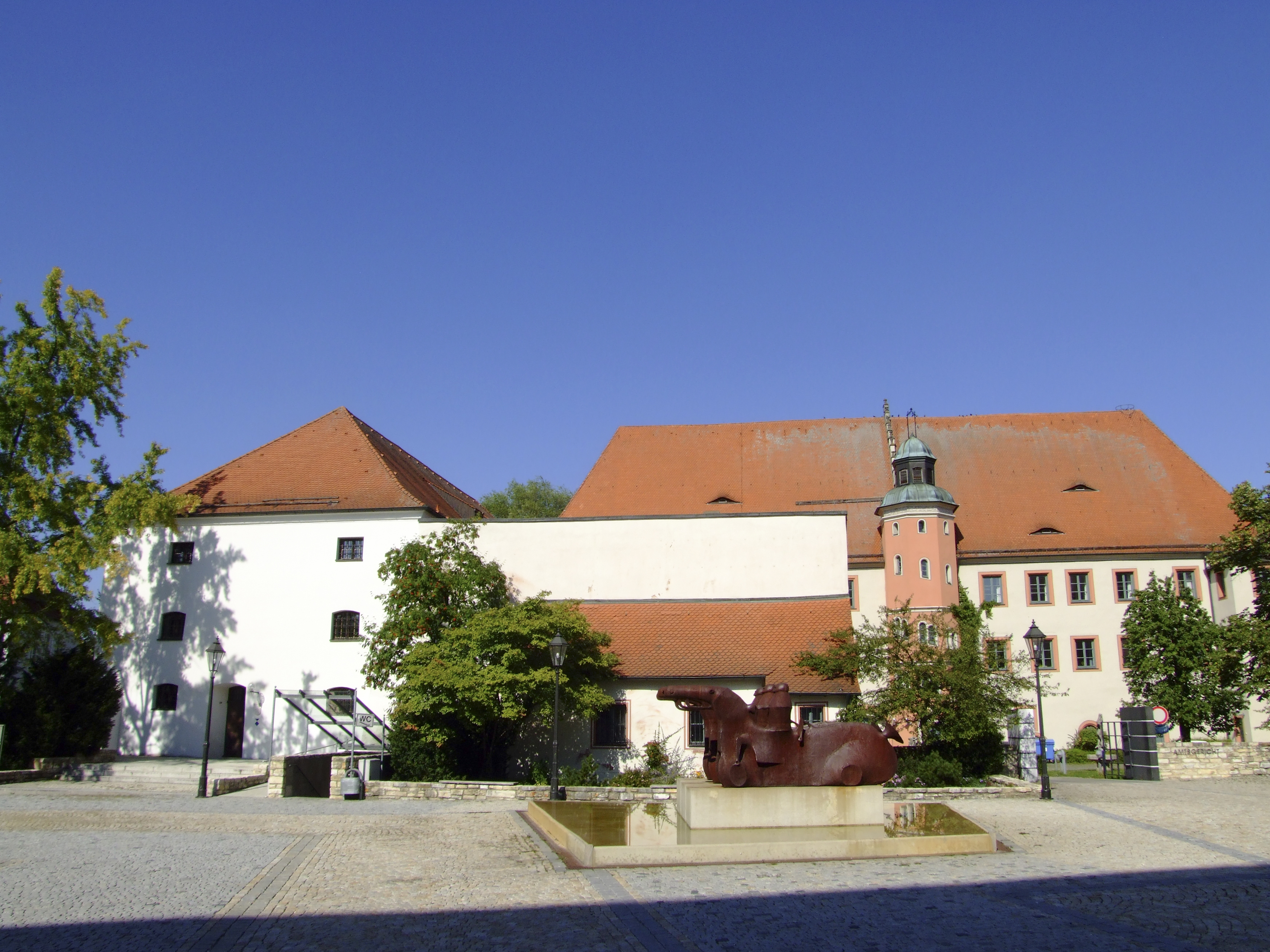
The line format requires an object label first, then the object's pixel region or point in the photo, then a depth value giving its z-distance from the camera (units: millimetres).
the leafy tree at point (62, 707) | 25188
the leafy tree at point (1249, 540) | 27969
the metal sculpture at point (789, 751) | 13359
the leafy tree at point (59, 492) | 24891
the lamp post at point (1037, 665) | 19000
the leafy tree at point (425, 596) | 25047
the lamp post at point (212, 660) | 21000
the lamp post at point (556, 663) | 19250
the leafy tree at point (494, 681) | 22219
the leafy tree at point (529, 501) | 64000
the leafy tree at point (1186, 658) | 31031
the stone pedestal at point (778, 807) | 13000
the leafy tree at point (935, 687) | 21094
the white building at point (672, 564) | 28000
